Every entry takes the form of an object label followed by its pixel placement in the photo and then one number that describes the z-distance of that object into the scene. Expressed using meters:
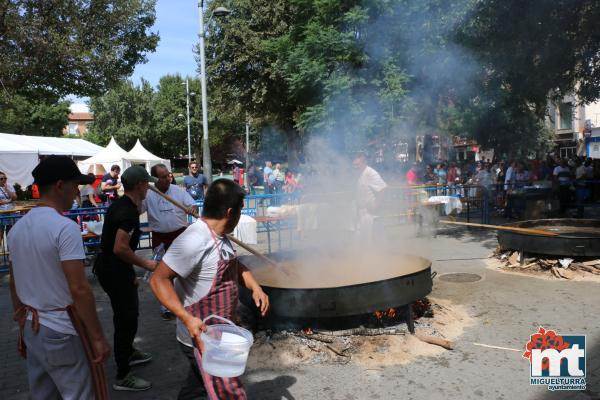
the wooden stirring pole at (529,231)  6.86
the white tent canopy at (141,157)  24.63
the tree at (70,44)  11.91
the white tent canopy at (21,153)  18.61
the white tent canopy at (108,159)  22.62
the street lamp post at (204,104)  14.69
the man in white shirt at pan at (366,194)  7.94
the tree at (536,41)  8.63
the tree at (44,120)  39.22
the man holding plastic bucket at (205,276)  2.33
